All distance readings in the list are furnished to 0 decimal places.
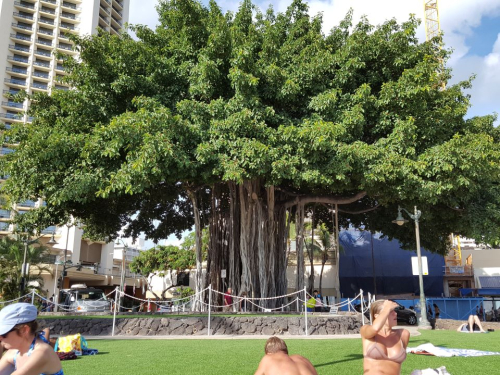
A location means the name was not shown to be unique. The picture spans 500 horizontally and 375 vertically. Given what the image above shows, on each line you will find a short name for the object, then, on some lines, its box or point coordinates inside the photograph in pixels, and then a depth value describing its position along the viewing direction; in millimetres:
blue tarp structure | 33438
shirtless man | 3119
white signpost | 15118
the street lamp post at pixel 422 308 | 15141
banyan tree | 12859
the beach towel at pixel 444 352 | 7561
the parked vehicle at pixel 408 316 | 20312
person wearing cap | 2561
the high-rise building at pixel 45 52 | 49109
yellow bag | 8133
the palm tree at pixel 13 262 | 26031
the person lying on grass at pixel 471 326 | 13468
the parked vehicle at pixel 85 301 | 19828
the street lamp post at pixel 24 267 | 21652
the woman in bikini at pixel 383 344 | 3443
